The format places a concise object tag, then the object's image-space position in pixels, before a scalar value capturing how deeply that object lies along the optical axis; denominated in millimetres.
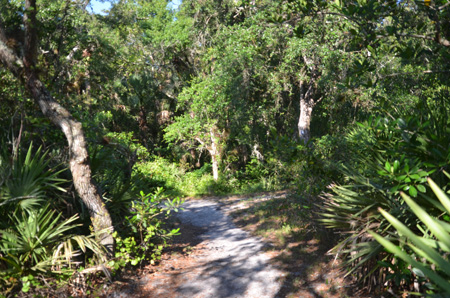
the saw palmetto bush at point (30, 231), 4797
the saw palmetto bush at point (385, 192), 3729
